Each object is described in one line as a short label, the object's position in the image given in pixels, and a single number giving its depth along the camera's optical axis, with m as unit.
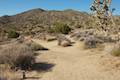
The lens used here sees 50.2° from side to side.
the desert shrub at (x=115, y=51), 7.75
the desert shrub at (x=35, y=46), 10.38
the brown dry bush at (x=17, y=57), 6.48
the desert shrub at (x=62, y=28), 21.15
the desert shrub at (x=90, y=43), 10.78
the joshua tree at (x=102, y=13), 8.77
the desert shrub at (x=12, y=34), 18.76
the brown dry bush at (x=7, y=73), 4.83
